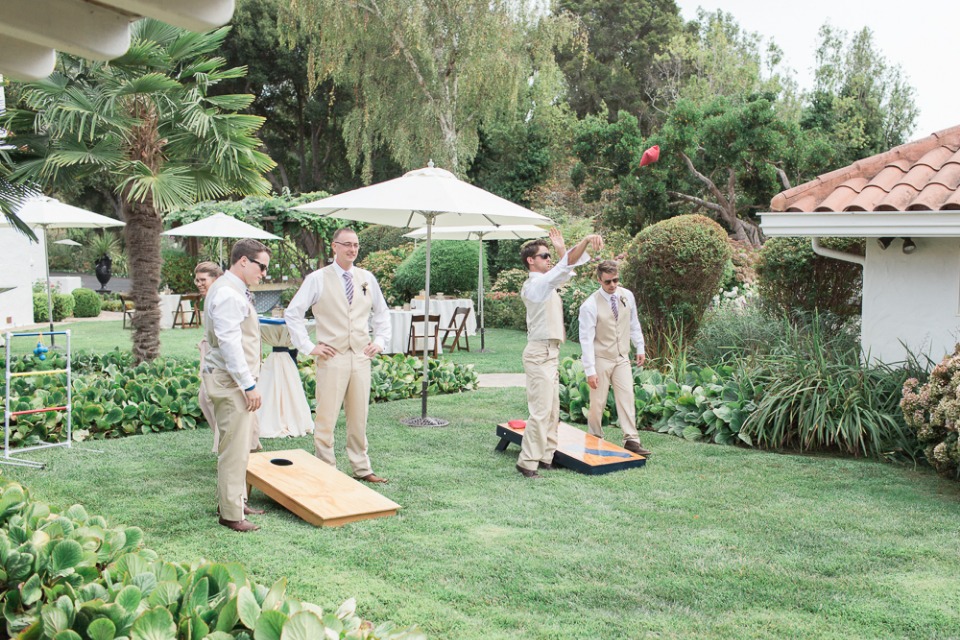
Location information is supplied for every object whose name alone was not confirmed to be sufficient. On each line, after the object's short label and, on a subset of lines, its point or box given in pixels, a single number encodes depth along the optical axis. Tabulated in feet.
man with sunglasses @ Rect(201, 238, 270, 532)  16.88
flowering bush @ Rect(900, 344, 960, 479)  21.08
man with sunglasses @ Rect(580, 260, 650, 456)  24.71
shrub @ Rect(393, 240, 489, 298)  61.82
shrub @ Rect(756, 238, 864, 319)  36.78
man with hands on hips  21.27
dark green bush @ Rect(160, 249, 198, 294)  81.87
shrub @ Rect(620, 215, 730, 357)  36.19
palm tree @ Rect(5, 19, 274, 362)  31.91
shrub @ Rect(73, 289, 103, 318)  76.02
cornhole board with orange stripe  23.35
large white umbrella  26.84
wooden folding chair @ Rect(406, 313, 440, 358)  47.50
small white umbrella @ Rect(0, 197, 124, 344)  49.14
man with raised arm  22.41
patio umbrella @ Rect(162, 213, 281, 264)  58.54
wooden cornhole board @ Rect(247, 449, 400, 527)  18.39
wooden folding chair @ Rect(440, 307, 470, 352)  51.78
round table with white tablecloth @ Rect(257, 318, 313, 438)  27.71
